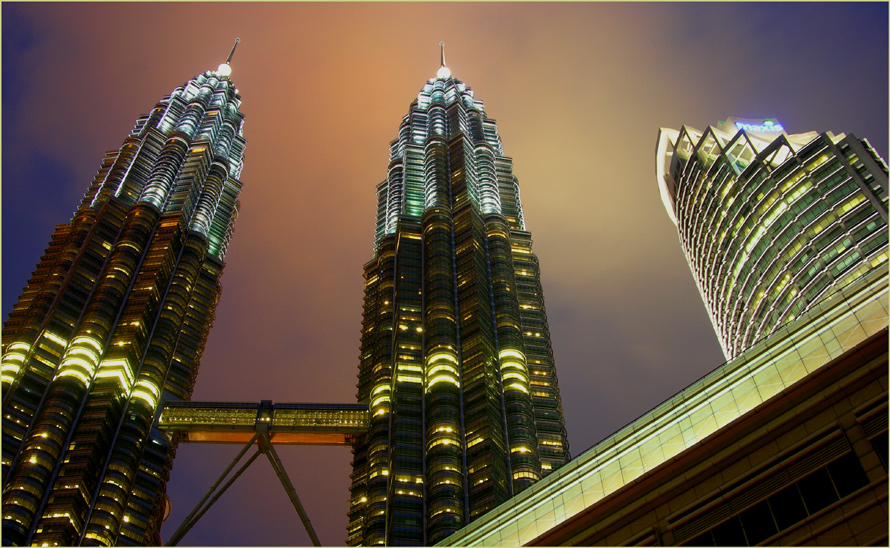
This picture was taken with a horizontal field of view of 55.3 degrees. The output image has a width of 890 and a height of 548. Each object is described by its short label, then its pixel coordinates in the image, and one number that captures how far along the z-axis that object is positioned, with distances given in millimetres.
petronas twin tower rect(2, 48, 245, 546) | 129375
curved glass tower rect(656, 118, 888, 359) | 122375
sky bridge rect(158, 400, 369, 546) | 138625
